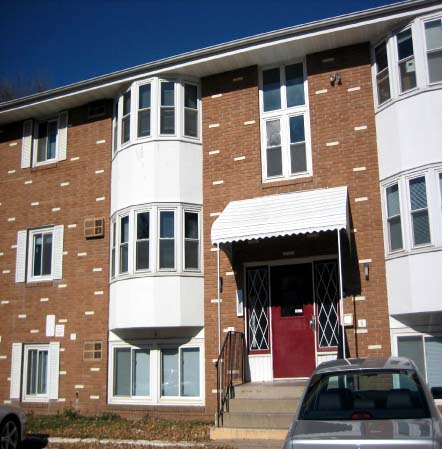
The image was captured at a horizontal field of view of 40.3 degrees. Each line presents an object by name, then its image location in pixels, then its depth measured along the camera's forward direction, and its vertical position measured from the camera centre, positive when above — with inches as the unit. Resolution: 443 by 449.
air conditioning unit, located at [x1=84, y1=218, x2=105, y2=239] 593.3 +89.0
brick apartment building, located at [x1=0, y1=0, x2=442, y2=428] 472.4 +82.4
